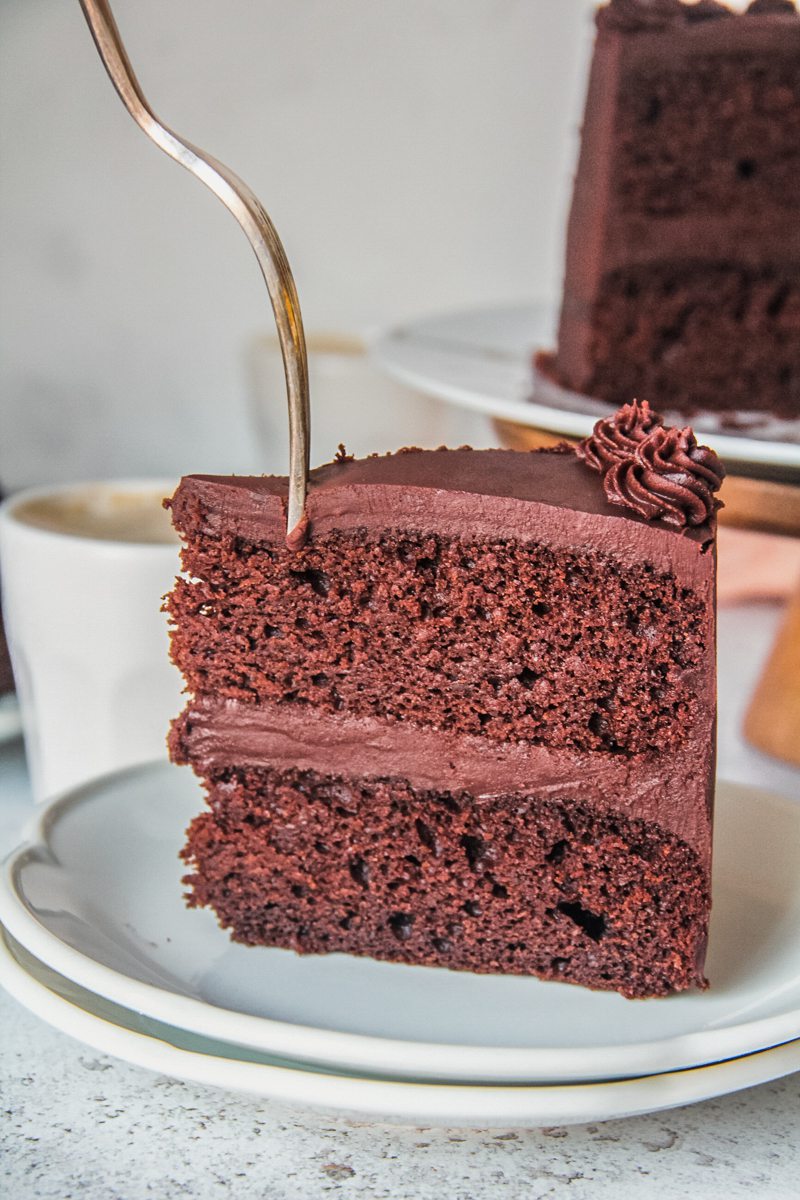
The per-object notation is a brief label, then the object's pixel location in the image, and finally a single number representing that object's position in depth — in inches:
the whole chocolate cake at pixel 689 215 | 28.0
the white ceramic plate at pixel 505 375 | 24.6
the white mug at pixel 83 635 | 23.8
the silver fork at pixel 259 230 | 19.7
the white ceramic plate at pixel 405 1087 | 19.1
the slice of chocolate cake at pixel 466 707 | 20.8
